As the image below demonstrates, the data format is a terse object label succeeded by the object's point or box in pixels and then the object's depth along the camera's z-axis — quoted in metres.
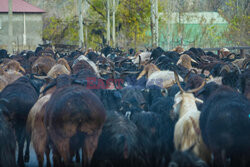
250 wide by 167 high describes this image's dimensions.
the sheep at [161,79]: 10.77
